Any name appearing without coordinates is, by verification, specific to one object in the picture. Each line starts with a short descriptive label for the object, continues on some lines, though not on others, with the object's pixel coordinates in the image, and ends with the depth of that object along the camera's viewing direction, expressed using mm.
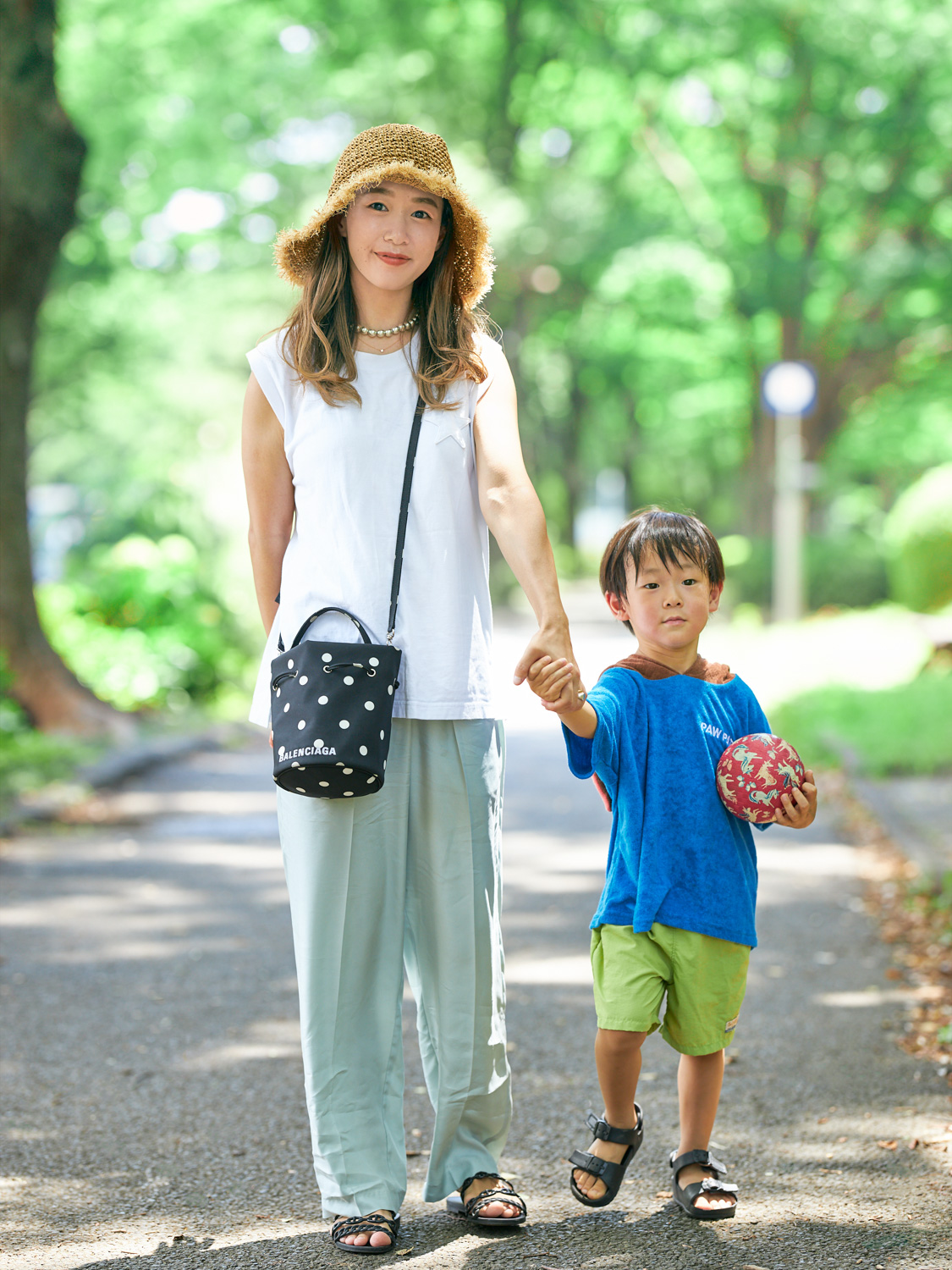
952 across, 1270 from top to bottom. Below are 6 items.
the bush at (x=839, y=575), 21953
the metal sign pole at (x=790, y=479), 18266
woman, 2979
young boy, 2990
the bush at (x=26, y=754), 8852
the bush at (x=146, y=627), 12734
